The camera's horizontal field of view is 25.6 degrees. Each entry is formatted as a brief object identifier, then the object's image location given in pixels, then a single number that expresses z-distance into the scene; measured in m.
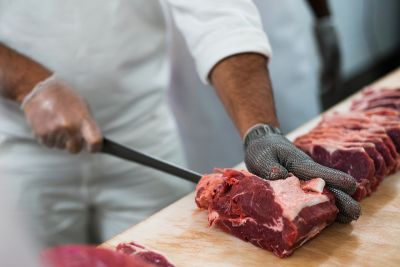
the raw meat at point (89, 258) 1.11
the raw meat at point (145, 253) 1.28
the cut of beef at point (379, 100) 1.65
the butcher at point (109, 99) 1.50
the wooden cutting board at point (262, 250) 1.29
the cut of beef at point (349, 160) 1.41
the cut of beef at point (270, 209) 1.28
